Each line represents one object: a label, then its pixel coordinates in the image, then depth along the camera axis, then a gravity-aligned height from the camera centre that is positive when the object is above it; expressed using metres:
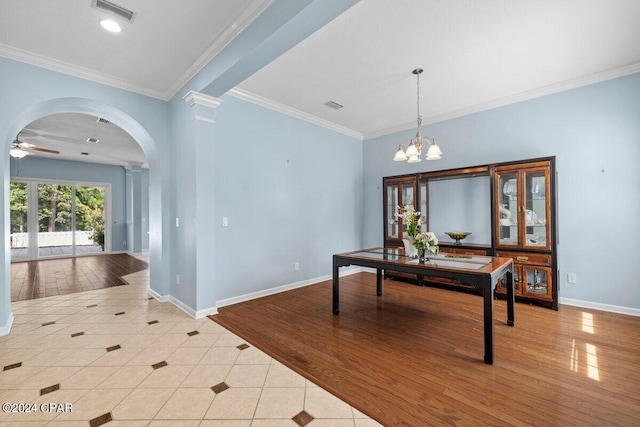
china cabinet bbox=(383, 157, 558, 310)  3.60 -0.01
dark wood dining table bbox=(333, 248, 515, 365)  2.29 -0.53
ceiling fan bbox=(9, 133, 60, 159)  5.30 +1.36
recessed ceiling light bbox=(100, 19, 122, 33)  2.45 +1.73
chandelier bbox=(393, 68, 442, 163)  3.09 +0.69
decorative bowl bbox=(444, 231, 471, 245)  4.41 -0.37
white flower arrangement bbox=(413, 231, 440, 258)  2.92 -0.32
